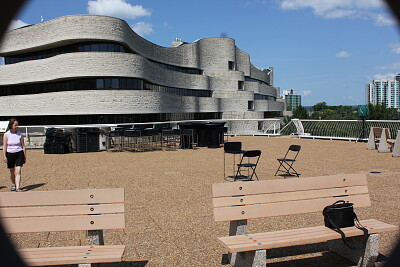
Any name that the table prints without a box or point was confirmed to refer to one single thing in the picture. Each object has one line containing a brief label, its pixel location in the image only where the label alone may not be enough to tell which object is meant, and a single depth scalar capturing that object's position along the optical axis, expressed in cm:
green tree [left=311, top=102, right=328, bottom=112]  18338
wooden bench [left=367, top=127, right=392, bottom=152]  1426
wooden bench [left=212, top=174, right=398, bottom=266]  368
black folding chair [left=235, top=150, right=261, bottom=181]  767
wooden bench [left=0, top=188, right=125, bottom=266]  361
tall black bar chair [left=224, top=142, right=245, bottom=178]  897
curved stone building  3344
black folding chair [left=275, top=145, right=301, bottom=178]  887
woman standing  811
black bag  400
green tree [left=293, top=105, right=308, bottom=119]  9104
